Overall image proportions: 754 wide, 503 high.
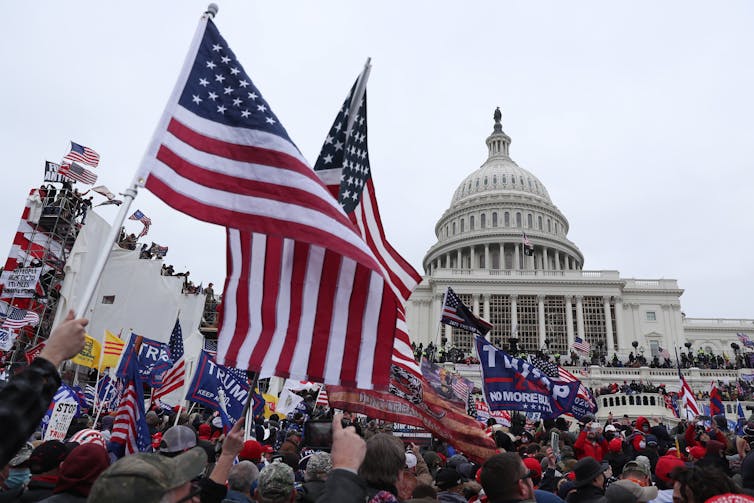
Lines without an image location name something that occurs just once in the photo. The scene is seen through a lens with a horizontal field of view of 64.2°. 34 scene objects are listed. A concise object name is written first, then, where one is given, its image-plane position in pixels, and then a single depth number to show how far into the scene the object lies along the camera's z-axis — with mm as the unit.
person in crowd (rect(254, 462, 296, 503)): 3518
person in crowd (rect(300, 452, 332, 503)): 4299
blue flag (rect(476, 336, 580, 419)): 11039
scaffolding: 28375
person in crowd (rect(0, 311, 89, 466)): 2383
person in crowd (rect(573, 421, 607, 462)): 9102
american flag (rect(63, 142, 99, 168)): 28922
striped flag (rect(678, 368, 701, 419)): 18984
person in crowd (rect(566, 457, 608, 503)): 4625
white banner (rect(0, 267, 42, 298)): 26984
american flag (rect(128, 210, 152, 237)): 37538
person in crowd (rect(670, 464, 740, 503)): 3521
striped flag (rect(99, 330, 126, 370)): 16141
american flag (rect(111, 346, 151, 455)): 6562
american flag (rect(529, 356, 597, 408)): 17766
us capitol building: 59656
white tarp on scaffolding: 34875
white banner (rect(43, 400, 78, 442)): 9031
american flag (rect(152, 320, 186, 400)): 12109
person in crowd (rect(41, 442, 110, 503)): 3439
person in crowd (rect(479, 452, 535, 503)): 3783
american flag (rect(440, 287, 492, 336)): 13289
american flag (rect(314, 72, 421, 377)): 6398
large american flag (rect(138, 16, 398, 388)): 4723
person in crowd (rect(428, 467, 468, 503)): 5257
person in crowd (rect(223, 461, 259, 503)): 4383
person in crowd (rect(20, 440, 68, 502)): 4043
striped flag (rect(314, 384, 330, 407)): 14289
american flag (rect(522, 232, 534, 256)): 70456
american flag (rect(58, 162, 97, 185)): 29266
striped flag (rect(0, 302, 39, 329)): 23683
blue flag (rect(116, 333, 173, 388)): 15203
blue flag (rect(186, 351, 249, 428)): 10914
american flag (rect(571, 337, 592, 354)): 39906
